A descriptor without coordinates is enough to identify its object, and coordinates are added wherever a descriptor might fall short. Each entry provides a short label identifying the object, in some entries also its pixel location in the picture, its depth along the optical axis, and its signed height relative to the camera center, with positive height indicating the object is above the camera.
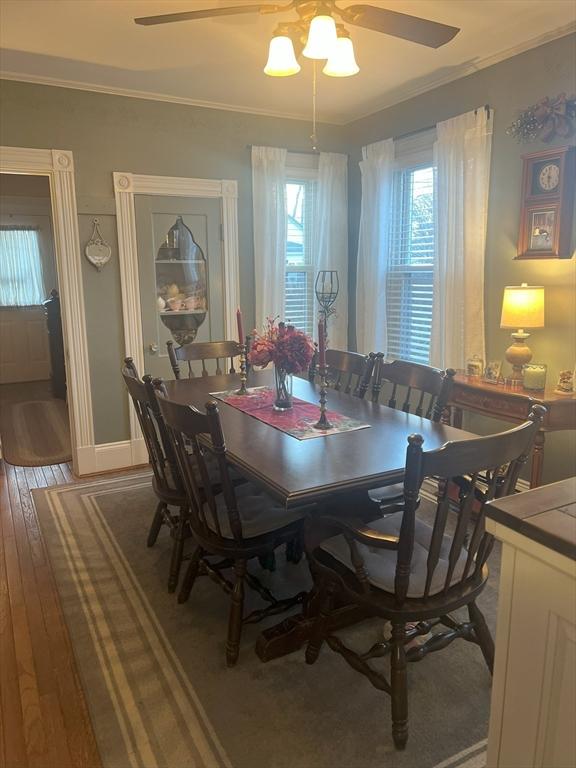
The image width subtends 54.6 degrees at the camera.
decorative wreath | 2.90 +0.82
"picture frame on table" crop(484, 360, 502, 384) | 3.21 -0.55
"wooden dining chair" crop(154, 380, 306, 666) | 1.94 -0.93
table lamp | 2.98 -0.19
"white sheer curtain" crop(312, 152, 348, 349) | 4.57 +0.42
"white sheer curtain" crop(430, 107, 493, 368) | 3.43 +0.27
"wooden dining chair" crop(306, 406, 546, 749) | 1.54 -0.92
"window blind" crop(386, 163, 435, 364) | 4.03 +0.09
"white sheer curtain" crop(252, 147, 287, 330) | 4.32 +0.40
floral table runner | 2.29 -0.61
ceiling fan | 2.06 +0.97
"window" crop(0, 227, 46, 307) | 7.32 +0.18
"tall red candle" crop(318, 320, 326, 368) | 2.13 -0.25
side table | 2.80 -0.67
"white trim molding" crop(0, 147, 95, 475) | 3.61 +0.02
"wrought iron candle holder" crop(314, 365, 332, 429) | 2.22 -0.51
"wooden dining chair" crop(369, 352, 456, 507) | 2.47 -0.49
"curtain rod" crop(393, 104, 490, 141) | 3.80 +1.01
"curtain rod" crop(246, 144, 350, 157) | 4.46 +1.01
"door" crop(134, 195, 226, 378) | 4.08 +0.06
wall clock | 2.94 +0.38
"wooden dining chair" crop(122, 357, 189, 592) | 2.34 -0.80
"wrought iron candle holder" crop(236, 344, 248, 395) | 2.97 -0.51
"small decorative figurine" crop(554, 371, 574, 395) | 2.90 -0.56
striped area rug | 1.72 -1.43
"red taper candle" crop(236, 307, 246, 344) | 2.80 -0.25
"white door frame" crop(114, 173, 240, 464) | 3.93 +0.28
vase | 2.60 -0.55
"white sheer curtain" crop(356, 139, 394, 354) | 4.23 +0.28
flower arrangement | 2.41 -0.30
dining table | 1.78 -0.62
